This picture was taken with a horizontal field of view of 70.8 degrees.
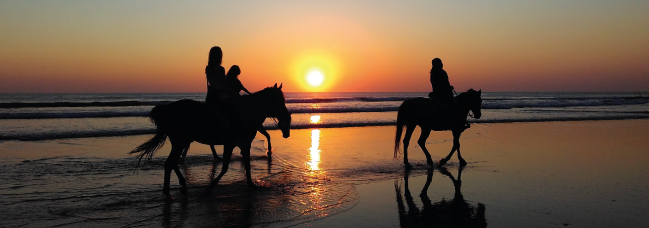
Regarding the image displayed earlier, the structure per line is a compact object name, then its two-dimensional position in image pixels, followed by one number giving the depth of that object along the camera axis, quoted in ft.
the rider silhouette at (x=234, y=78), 27.17
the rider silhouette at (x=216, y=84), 20.52
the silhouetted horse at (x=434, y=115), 29.48
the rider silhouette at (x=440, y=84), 29.07
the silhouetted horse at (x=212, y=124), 19.94
